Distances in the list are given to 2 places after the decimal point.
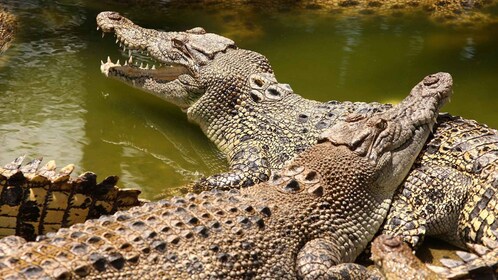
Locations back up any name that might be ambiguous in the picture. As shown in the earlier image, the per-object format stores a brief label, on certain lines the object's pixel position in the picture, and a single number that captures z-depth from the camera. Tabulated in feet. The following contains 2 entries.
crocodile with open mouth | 32.76
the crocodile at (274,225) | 24.07
